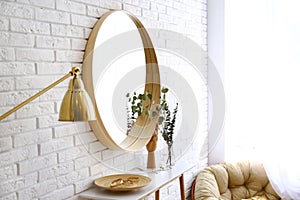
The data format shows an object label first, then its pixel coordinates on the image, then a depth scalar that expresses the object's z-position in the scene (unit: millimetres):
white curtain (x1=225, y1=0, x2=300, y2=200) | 3148
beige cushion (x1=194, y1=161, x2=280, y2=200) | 3105
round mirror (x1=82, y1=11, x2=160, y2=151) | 1917
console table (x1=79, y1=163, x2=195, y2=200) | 1825
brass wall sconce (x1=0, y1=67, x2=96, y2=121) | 1465
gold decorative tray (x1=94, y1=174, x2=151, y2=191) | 1860
